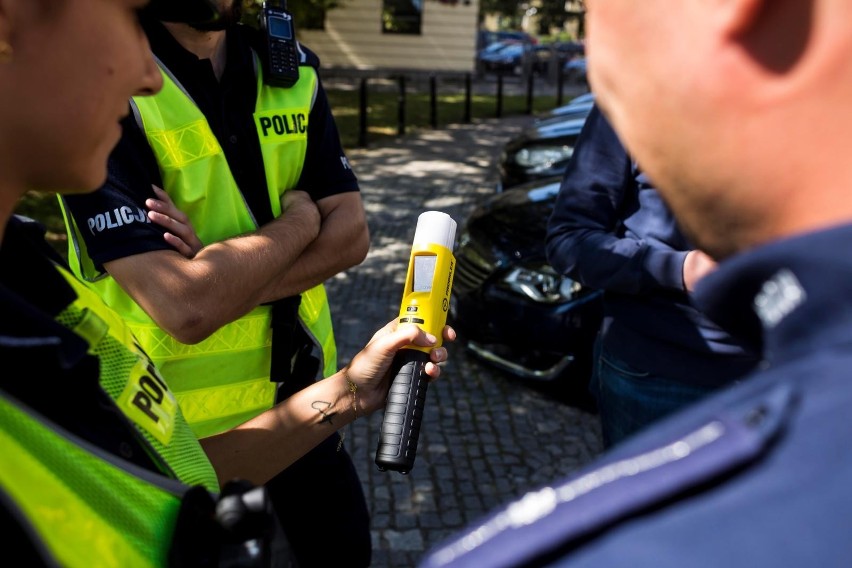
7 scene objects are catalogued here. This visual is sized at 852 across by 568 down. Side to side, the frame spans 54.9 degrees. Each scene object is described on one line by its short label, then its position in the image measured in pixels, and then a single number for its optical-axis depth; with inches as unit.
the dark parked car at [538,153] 277.7
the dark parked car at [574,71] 1000.9
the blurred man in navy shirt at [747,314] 23.0
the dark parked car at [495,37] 1267.2
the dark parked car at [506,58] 1058.1
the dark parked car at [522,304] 175.2
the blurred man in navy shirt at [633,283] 87.7
